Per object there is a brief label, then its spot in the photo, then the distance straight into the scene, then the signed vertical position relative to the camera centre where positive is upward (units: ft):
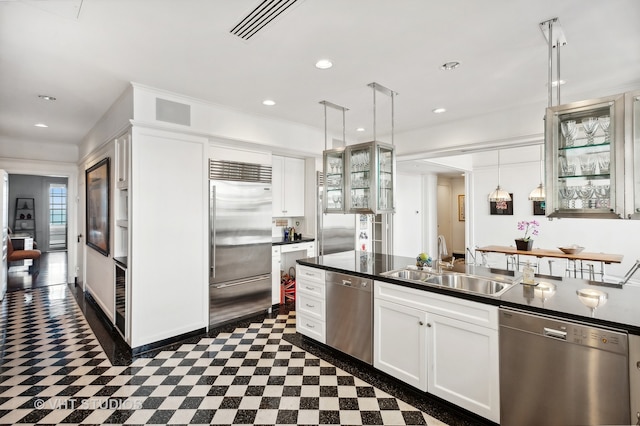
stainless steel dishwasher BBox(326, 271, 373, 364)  9.34 -3.22
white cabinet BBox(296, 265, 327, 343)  10.78 -3.24
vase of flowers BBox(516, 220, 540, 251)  22.19 -1.11
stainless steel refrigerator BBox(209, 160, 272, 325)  12.82 -1.16
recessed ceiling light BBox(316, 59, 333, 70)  8.73 +4.23
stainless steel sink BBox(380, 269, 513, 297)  8.40 -1.96
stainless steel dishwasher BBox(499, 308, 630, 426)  5.41 -3.02
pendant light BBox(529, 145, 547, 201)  18.31 +0.99
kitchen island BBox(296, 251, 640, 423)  6.11 -2.61
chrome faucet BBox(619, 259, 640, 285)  7.60 -1.55
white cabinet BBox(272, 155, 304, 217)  16.40 +1.43
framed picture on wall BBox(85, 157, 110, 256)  13.38 +0.39
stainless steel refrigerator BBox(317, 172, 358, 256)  17.26 -1.07
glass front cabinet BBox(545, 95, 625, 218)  6.42 +1.17
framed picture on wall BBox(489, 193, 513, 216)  23.47 +0.32
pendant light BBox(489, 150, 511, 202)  19.90 +1.01
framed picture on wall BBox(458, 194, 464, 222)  32.53 +0.41
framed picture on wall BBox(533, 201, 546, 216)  21.94 +0.25
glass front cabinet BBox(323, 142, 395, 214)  10.74 +1.27
